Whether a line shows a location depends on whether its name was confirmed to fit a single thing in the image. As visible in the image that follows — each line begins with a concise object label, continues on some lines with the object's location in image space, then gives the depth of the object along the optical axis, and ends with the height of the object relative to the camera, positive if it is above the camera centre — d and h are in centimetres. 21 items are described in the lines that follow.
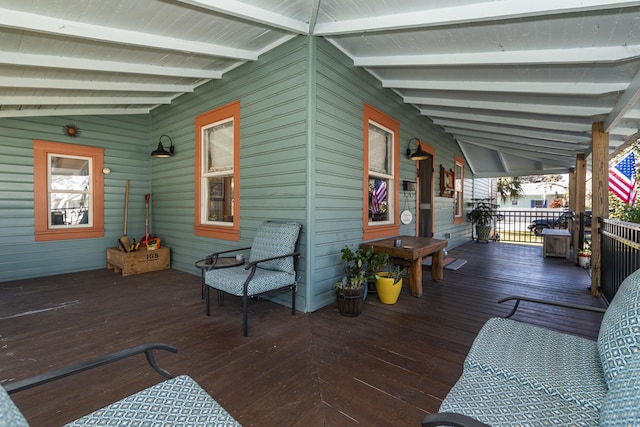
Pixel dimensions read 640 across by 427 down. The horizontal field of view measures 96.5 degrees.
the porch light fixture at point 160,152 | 495 +93
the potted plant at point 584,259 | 554 -101
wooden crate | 480 -97
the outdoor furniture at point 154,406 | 106 -81
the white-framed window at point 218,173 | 407 +50
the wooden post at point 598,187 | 389 +28
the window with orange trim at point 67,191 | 464 +24
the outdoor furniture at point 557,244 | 657 -86
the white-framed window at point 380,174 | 412 +51
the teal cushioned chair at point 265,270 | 277 -71
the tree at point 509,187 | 1530 +107
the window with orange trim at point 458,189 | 798 +51
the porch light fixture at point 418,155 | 491 +89
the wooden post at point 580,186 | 573 +43
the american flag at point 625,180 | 551 +54
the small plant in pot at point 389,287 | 347 -99
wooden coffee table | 360 -59
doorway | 596 +25
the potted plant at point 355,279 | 311 -83
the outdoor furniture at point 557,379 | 90 -77
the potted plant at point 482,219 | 915 -40
